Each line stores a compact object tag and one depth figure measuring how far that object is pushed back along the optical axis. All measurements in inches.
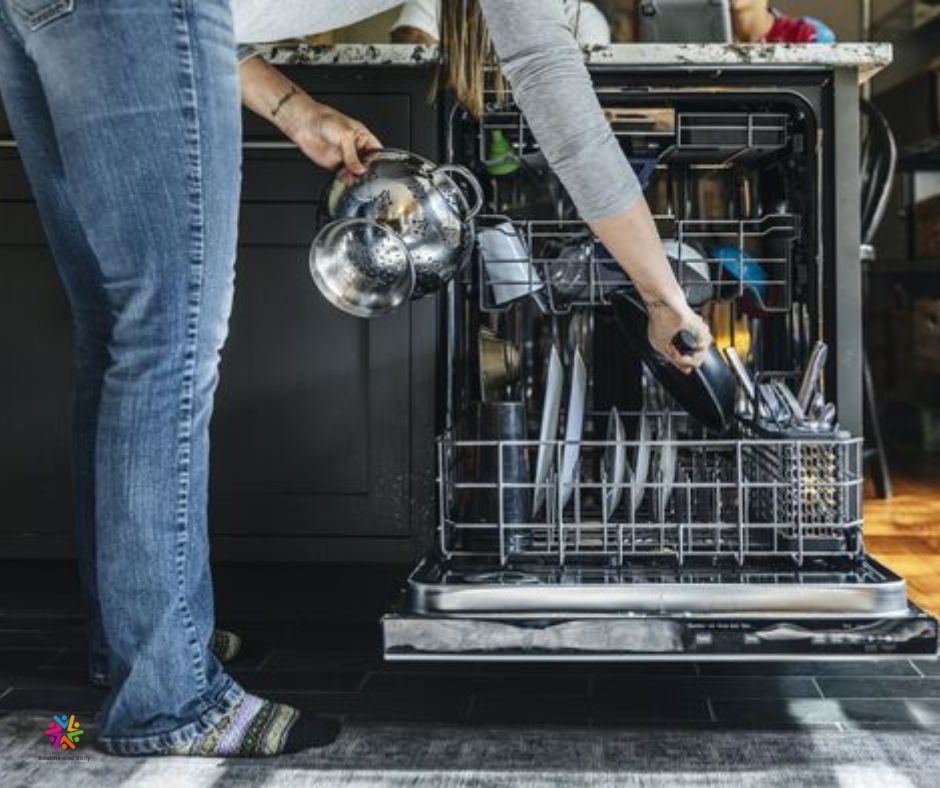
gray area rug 48.1
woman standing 46.0
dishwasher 51.3
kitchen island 77.9
